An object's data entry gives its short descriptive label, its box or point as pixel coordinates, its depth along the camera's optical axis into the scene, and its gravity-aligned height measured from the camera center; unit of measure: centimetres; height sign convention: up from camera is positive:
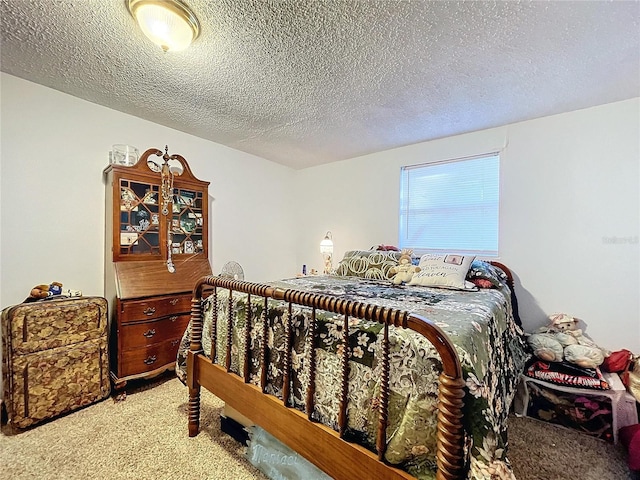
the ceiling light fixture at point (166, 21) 131 +106
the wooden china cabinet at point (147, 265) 216 -29
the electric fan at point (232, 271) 305 -41
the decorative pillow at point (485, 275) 222 -31
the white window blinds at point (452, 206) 276 +35
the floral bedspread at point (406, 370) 87 -53
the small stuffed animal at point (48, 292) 198 -45
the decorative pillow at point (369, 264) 263 -28
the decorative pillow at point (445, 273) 219 -29
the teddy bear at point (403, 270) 238 -30
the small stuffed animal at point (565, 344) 194 -78
